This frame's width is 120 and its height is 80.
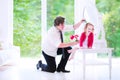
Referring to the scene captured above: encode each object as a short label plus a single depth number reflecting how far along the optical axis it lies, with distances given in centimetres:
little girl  372
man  402
